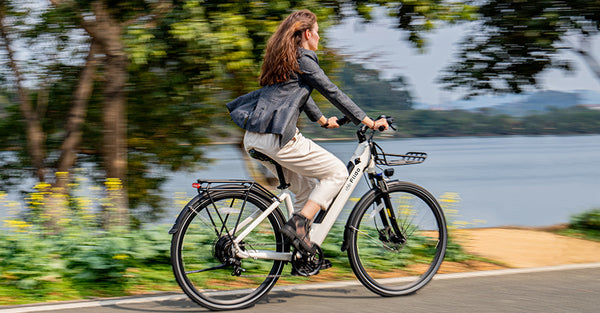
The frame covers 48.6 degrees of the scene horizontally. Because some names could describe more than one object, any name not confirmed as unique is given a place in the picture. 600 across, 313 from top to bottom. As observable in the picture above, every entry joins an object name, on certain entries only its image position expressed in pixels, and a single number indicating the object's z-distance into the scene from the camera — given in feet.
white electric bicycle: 13.32
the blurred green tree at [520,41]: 24.66
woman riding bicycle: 13.12
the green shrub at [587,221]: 26.53
